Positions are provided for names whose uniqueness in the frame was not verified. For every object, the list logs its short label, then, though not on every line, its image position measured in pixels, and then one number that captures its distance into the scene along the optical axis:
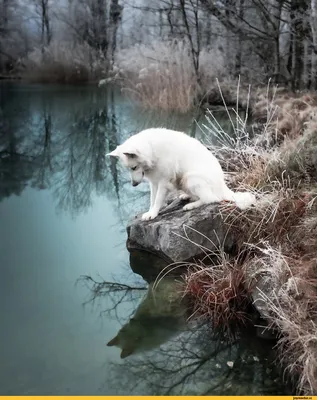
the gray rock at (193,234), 3.74
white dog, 3.55
